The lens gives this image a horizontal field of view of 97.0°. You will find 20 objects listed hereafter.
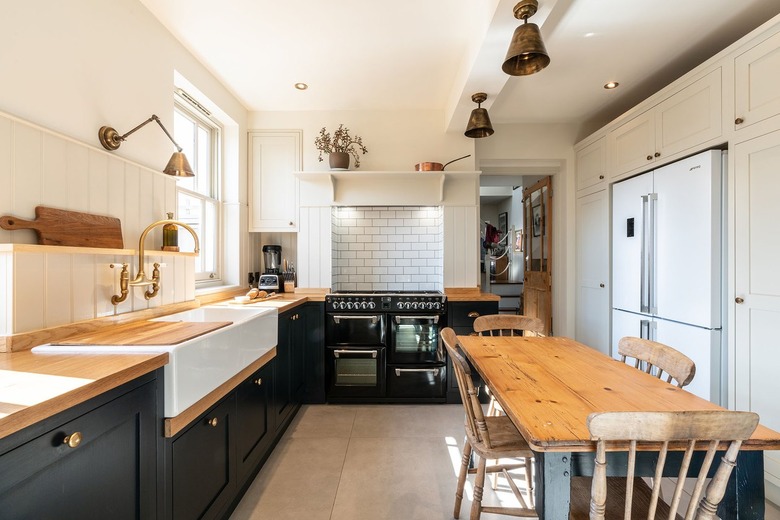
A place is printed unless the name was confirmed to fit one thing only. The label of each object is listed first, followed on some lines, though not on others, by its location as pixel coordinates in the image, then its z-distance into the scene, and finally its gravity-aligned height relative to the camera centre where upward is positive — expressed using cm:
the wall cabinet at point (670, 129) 211 +94
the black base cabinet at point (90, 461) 73 -51
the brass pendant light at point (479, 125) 235 +92
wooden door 399 +10
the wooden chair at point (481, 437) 135 -76
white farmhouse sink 119 -40
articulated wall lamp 178 +54
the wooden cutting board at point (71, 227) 135 +13
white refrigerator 208 -1
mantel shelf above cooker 332 +67
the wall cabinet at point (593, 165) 321 +93
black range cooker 296 -76
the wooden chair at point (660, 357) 130 -41
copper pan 316 +85
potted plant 315 +109
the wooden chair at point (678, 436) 79 -41
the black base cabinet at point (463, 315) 297 -48
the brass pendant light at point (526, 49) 148 +93
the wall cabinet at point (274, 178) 336 +80
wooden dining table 90 -45
